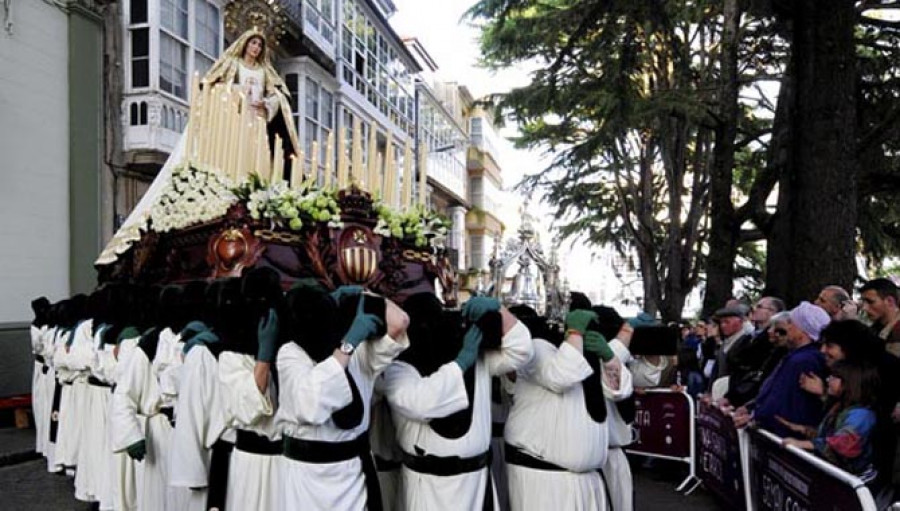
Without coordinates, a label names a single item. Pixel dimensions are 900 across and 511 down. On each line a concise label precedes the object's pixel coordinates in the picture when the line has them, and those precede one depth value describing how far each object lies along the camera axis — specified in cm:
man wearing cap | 785
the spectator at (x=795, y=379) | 537
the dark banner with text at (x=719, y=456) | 646
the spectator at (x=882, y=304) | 569
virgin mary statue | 822
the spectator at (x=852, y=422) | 443
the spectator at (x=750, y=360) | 680
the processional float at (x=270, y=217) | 661
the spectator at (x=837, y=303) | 629
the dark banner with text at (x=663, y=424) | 810
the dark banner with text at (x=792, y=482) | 411
